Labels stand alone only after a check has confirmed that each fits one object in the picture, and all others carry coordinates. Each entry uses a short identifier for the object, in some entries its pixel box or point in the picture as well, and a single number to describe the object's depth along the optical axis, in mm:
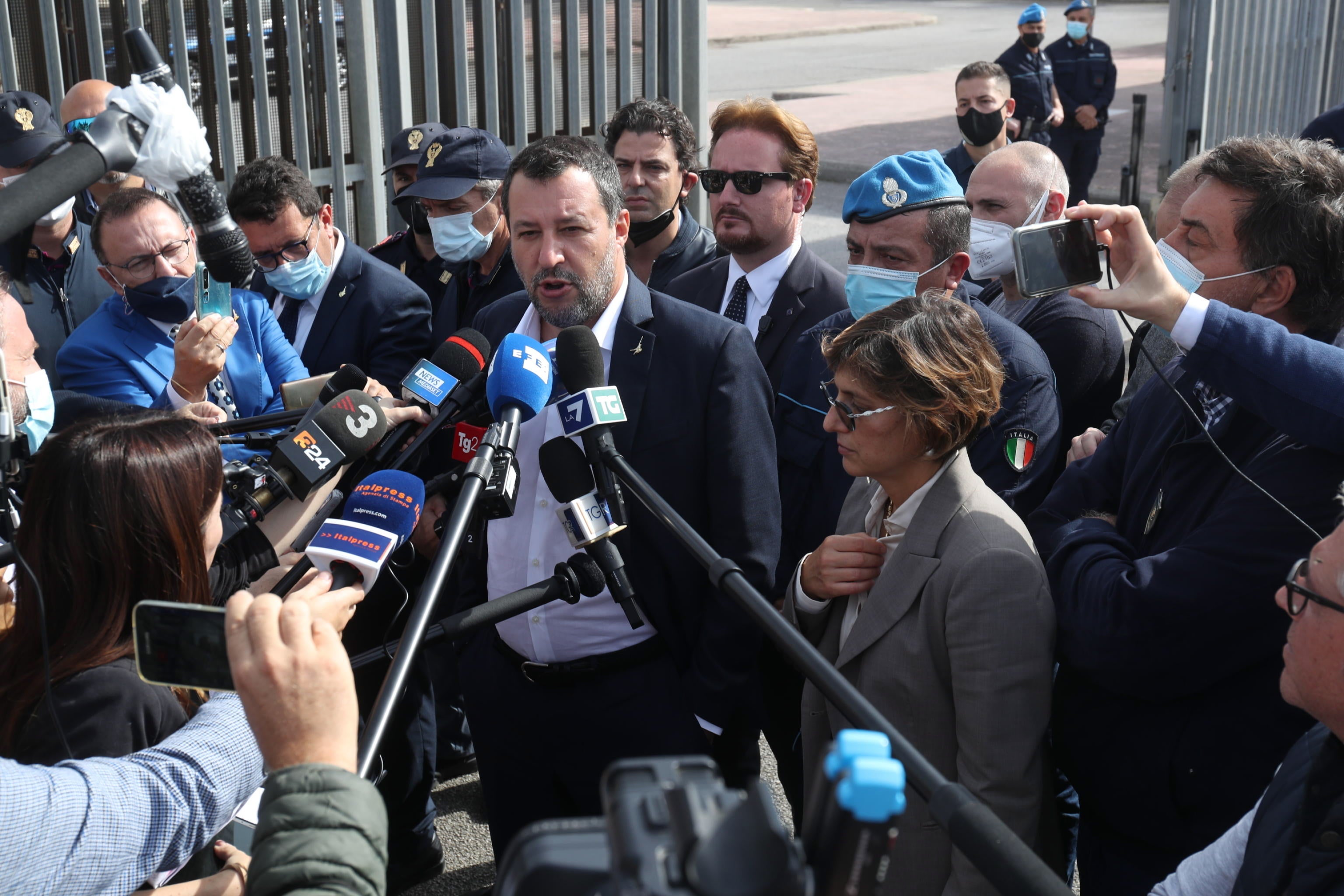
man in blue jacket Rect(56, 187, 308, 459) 3521
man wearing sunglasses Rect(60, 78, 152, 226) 4805
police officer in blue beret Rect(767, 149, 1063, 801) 3186
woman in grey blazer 2141
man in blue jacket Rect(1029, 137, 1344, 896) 2027
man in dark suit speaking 2668
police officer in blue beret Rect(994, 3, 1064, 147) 11258
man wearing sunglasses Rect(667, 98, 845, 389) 3742
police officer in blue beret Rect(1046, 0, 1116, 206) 11617
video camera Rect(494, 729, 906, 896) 933
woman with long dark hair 1868
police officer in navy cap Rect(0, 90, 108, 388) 4281
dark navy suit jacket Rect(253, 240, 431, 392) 4066
